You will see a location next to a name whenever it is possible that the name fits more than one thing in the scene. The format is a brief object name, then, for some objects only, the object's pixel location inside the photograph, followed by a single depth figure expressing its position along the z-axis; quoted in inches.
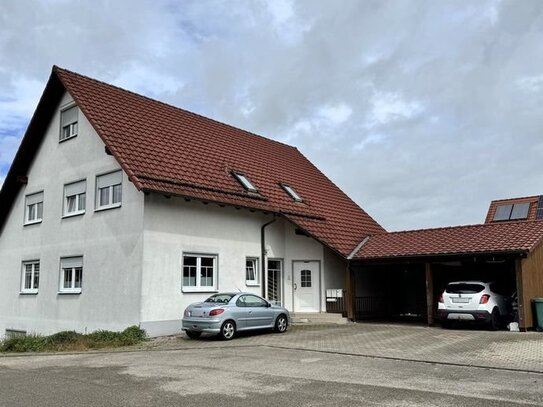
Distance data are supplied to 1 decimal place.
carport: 695.1
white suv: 688.4
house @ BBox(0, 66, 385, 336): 690.8
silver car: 619.8
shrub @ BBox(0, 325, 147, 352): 601.3
